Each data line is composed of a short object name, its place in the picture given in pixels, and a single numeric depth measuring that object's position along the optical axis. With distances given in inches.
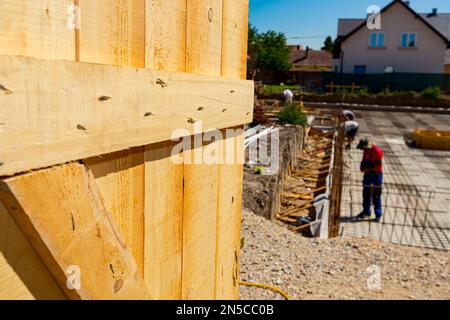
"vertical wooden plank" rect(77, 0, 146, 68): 34.9
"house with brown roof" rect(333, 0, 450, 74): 1551.4
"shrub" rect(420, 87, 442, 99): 1327.5
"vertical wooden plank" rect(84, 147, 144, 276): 38.5
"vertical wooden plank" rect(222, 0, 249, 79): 62.7
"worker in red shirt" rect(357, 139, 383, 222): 354.6
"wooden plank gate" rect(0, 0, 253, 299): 28.6
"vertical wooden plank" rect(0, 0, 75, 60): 27.5
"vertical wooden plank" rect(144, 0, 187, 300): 44.7
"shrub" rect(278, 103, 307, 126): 697.6
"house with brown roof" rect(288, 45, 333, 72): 2493.4
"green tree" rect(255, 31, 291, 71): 2082.9
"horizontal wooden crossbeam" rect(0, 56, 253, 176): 26.9
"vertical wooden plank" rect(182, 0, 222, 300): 53.0
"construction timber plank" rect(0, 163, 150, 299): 29.3
